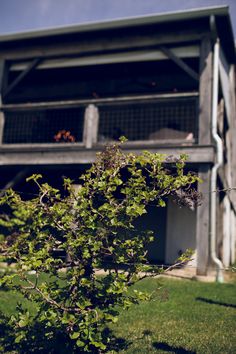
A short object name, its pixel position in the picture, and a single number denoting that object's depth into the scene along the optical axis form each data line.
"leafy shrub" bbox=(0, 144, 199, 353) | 3.69
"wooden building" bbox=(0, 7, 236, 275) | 9.16
